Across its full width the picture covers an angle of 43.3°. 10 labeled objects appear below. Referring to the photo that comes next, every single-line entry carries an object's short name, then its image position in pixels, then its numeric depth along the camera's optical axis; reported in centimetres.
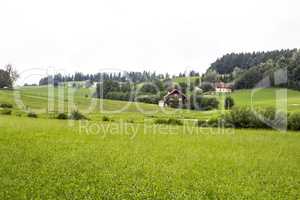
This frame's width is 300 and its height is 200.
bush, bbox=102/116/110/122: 5094
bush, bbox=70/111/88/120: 5262
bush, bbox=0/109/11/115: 5450
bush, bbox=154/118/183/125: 4978
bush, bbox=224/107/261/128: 4600
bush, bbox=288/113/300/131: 4394
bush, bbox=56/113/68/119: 5319
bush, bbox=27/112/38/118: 5379
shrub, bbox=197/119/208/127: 4780
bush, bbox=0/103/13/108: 6124
